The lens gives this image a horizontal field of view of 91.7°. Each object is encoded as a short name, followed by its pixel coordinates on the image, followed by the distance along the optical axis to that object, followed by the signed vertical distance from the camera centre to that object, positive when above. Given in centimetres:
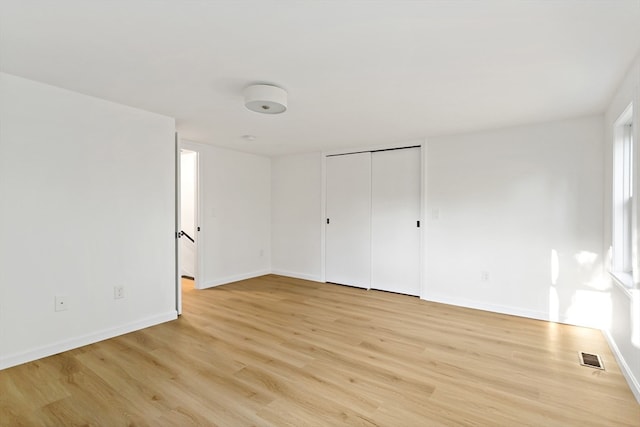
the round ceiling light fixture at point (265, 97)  240 +88
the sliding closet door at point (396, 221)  444 -14
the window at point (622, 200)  262 +11
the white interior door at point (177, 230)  352 -24
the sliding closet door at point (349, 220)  489 -15
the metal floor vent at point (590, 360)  244 -120
